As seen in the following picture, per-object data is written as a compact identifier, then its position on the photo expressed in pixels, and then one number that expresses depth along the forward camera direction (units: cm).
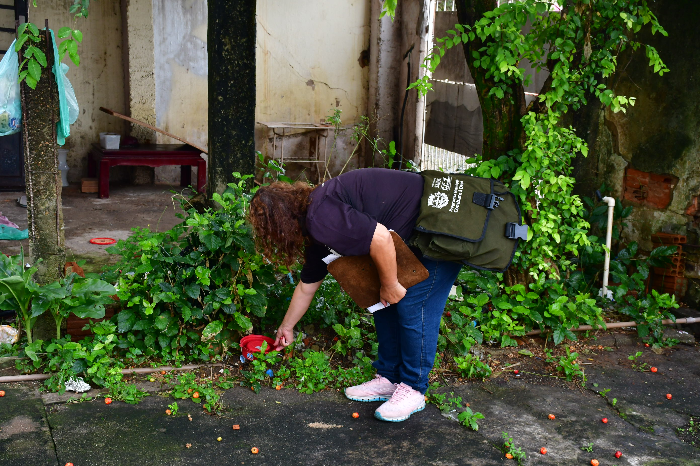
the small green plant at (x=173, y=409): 332
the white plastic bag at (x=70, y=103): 405
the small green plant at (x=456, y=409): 335
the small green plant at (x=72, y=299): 355
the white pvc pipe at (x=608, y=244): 503
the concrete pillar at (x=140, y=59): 898
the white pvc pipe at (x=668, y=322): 470
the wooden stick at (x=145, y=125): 863
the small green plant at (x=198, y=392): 341
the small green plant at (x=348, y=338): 403
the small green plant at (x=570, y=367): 396
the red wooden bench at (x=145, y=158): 858
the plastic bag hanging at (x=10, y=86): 380
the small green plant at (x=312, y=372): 371
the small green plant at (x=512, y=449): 306
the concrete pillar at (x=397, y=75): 927
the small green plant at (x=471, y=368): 392
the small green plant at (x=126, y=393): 342
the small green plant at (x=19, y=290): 354
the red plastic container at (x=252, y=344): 382
